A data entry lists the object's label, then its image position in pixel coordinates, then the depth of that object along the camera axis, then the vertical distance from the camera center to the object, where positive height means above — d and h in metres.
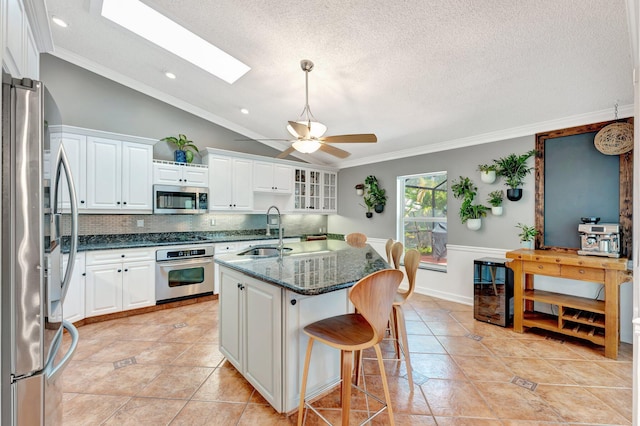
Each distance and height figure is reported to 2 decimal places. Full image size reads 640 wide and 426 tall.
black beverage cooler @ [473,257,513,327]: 3.23 -0.92
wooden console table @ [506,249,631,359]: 2.56 -0.89
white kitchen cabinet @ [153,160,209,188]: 3.98 +0.56
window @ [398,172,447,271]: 4.46 -0.05
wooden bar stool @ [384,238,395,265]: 3.22 -0.38
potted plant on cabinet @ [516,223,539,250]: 3.33 -0.26
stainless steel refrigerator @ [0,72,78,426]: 0.92 -0.16
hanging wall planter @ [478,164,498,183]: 3.67 +0.52
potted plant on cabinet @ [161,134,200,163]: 4.27 +0.99
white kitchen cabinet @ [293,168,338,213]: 5.48 +0.43
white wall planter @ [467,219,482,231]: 3.80 -0.14
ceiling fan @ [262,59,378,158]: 2.52 +0.70
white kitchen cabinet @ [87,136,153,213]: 3.47 +0.48
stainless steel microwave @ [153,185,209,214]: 3.96 +0.19
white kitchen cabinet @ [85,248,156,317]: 3.29 -0.82
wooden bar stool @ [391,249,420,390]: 2.07 -0.71
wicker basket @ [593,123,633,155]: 2.79 +0.74
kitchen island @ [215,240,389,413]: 1.73 -0.68
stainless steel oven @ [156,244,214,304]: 3.74 -0.82
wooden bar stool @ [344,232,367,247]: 3.86 -0.36
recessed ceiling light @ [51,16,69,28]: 3.04 +2.07
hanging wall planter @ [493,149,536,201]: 3.45 +0.51
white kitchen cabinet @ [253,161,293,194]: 4.91 +0.63
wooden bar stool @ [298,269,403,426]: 1.42 -0.69
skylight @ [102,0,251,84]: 2.88 +1.93
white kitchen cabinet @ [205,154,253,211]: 4.43 +0.47
